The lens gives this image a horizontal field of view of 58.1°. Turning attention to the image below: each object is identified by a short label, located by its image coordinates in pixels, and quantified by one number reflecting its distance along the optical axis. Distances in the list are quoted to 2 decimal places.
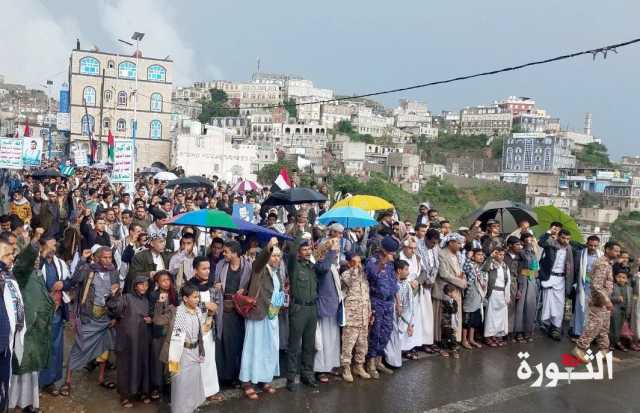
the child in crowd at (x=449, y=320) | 7.61
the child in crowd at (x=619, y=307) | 8.37
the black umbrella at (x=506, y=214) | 9.55
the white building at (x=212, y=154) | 47.66
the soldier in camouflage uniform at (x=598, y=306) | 7.41
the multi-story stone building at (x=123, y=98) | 46.31
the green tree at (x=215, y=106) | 105.81
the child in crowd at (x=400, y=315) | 6.84
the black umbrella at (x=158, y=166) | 28.03
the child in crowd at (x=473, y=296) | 7.83
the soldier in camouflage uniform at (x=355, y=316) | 6.49
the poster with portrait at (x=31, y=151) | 16.03
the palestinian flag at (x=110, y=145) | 20.23
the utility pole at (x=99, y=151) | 41.66
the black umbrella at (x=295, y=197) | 9.38
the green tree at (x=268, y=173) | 60.53
